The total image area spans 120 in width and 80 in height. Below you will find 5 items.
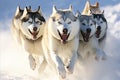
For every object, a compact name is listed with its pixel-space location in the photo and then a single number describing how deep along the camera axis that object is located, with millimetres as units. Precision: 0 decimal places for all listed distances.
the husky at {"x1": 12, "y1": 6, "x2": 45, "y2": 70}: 14672
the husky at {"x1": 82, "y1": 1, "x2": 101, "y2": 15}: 15936
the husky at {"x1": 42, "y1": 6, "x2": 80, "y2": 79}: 13672
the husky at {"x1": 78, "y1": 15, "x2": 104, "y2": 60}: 14523
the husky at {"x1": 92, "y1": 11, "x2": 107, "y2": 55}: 15430
